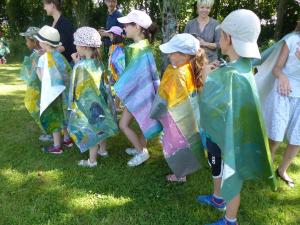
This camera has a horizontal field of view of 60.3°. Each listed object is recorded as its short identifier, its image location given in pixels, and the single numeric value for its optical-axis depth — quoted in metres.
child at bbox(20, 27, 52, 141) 3.22
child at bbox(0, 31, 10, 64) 8.83
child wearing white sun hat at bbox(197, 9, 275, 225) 1.93
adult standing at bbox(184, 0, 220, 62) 3.16
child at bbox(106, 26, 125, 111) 4.02
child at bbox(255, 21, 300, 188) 2.56
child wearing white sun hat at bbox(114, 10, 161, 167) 2.83
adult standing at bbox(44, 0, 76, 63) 3.31
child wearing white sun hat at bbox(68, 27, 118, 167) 2.81
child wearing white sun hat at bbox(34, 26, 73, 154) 2.98
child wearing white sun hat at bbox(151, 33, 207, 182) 2.46
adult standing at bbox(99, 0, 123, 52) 4.26
